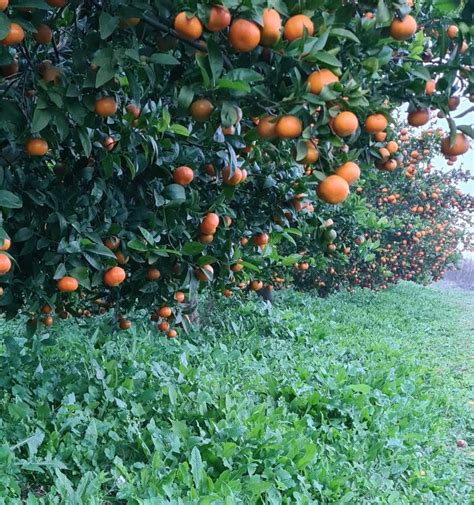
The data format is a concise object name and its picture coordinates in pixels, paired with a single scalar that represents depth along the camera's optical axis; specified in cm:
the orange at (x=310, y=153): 134
